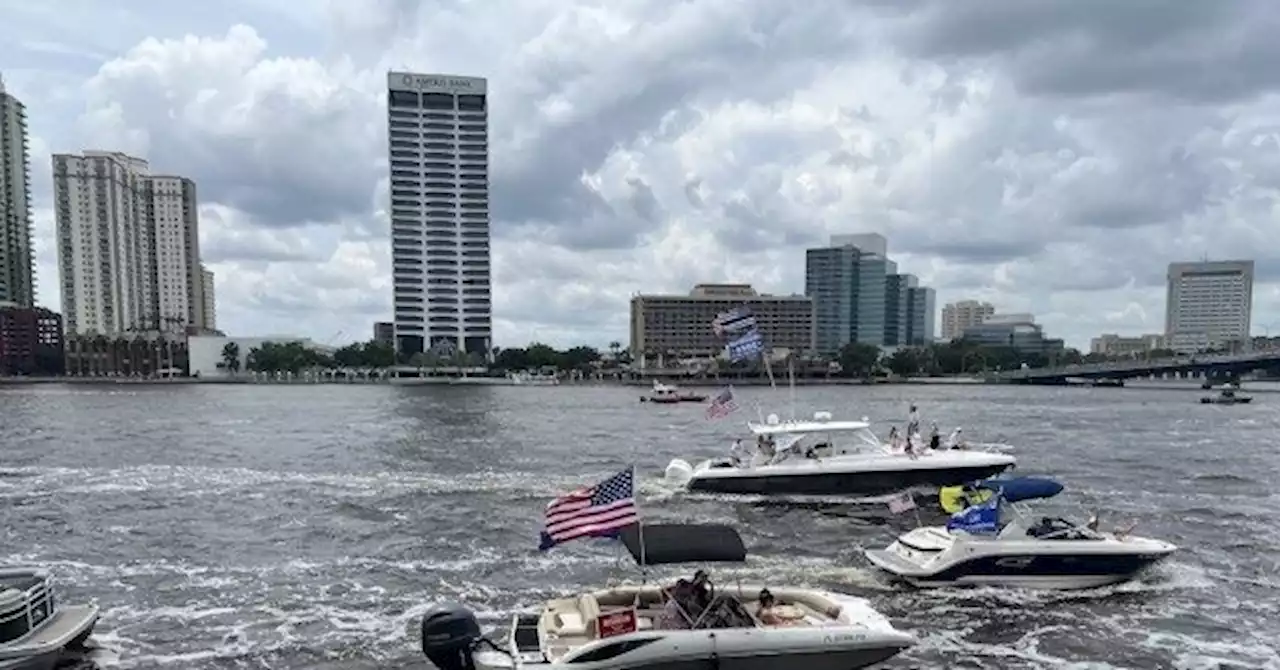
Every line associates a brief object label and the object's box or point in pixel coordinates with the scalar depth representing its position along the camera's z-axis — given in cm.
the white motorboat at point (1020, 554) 2223
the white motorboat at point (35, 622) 1602
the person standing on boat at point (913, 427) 3583
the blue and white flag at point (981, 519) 2286
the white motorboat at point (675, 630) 1415
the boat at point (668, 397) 12938
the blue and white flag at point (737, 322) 3450
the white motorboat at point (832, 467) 3525
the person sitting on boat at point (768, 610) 1559
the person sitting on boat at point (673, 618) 1482
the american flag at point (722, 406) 3869
